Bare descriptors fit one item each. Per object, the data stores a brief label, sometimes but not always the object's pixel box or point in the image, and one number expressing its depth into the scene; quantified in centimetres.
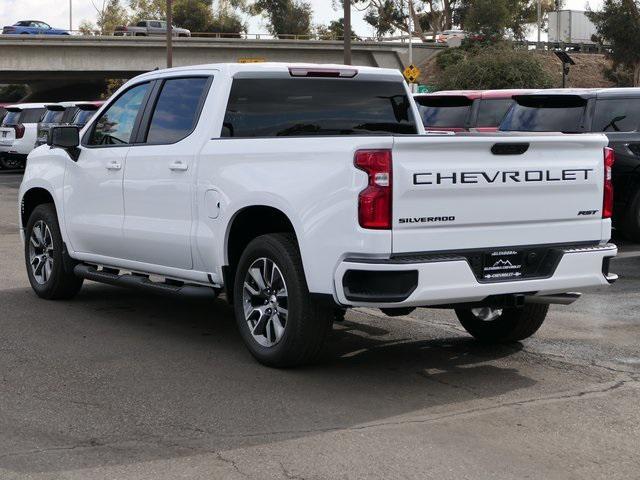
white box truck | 8306
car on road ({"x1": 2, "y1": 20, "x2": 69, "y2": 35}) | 6706
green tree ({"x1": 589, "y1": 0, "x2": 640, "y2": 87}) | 6594
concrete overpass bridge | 6028
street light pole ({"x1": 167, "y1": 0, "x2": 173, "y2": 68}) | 4874
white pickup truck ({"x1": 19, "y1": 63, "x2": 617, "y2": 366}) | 614
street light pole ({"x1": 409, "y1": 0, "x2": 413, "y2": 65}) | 6891
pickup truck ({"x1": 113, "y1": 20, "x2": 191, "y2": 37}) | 7238
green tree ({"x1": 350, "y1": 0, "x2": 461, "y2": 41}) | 10612
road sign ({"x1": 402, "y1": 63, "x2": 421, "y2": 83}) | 4806
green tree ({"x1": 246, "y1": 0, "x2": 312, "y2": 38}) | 11300
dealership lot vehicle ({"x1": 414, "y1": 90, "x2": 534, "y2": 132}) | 1697
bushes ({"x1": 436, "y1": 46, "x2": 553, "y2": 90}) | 5853
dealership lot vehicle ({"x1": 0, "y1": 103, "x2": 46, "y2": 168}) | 3009
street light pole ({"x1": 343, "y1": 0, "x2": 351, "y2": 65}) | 3341
